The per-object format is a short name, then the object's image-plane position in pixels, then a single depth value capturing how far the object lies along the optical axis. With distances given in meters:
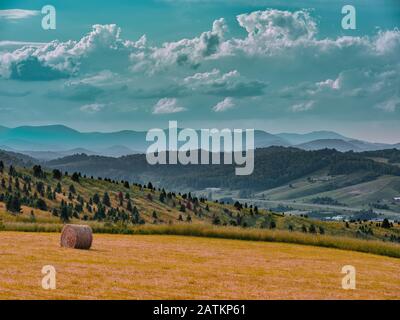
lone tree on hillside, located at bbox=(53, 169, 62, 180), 138.70
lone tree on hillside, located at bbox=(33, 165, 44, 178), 138.23
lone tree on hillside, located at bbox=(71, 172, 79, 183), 147.88
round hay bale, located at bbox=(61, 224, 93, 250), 43.62
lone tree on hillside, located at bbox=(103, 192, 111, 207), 135.00
